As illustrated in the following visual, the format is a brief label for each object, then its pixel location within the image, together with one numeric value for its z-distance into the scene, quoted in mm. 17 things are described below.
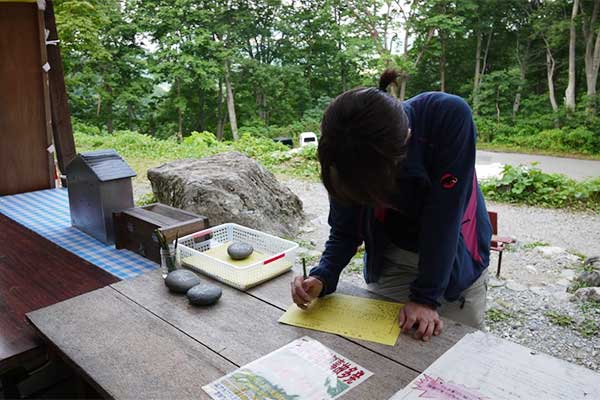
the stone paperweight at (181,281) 1138
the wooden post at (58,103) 2754
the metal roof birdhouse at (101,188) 1656
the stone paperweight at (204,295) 1067
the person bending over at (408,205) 811
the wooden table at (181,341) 793
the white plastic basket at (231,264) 1188
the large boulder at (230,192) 3027
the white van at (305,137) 9824
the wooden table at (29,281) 1027
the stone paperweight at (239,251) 1263
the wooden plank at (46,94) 2675
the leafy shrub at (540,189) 4750
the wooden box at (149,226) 1443
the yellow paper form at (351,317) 929
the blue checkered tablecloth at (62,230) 1500
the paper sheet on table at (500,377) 728
